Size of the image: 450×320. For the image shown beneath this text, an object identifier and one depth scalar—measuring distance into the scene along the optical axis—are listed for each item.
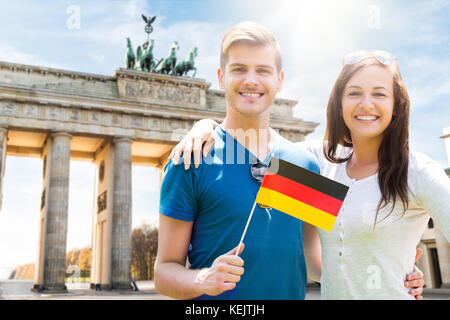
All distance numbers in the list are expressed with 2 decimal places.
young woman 2.39
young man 2.25
